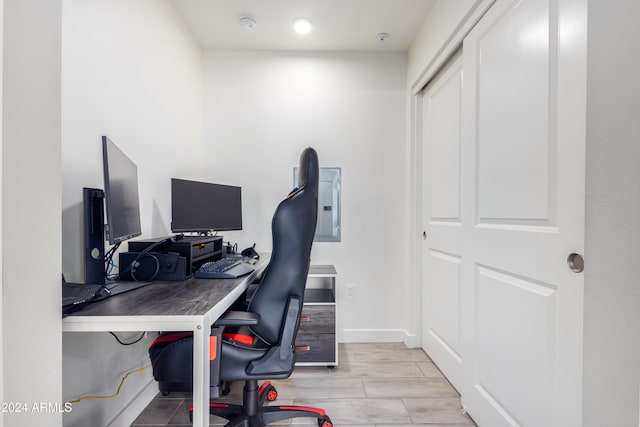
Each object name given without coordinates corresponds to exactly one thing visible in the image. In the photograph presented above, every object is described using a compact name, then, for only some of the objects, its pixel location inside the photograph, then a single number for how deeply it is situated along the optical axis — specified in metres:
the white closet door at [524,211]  0.95
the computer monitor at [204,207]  1.59
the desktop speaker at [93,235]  1.06
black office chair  1.08
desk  0.84
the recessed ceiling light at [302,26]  2.07
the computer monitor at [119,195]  1.08
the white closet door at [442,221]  1.79
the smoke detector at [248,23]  2.05
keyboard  1.35
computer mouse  2.06
